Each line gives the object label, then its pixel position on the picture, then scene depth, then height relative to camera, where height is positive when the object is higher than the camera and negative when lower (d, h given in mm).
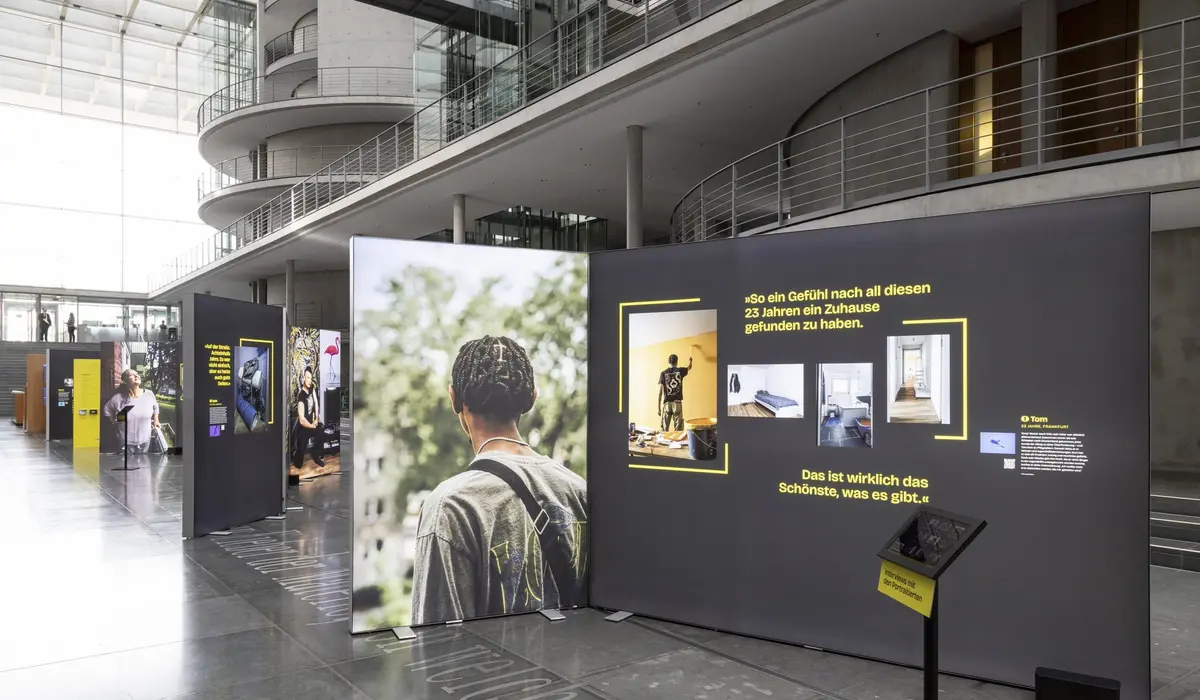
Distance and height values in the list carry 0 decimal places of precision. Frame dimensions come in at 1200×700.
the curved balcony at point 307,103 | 29000 +9425
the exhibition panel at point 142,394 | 17594 -986
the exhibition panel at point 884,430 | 4383 -521
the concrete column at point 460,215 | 19531 +3502
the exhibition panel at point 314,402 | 12594 -880
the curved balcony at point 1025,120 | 9414 +3286
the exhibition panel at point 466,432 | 5531 -604
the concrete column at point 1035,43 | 10023 +4019
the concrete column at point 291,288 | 30969 +2569
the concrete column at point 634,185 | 14625 +3182
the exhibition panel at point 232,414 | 8633 -747
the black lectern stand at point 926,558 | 3270 -915
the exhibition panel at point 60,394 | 21953 -1219
